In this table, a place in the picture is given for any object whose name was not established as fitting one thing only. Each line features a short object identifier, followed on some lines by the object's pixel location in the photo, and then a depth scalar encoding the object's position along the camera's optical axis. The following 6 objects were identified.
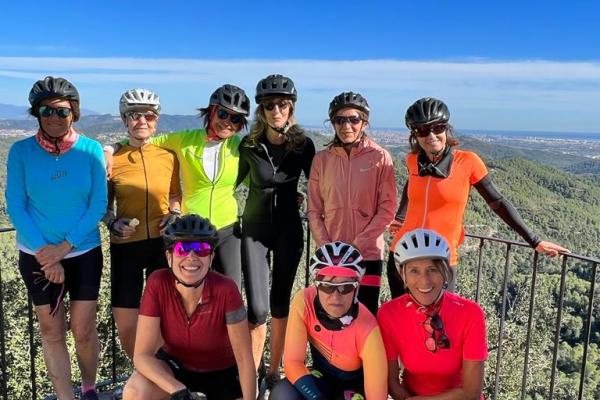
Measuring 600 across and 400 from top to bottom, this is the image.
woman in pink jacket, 4.09
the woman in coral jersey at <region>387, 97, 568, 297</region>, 3.99
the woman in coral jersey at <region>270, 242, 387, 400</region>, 3.23
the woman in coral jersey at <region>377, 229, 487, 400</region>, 3.05
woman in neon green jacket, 4.28
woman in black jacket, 4.29
